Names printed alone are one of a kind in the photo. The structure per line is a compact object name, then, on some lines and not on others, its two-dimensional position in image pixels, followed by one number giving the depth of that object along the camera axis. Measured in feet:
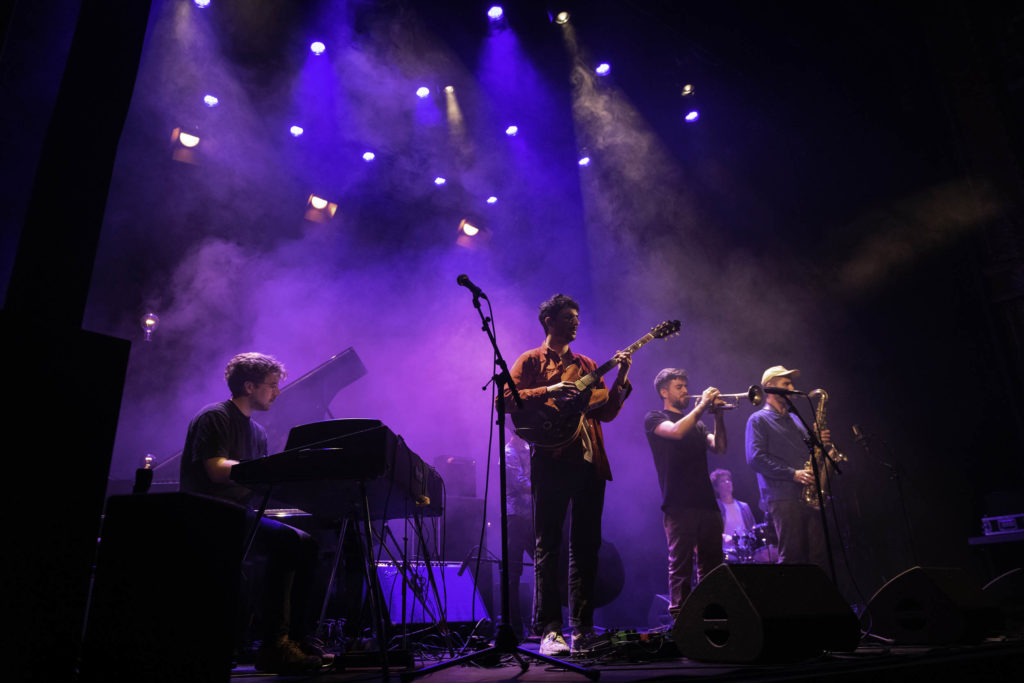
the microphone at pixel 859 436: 18.93
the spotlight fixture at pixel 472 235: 29.76
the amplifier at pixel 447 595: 15.19
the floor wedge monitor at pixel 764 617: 7.70
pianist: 9.16
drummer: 22.30
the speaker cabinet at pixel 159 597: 4.88
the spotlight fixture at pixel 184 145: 24.48
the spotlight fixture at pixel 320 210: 28.71
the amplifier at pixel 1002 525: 16.34
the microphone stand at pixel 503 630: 7.71
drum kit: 20.30
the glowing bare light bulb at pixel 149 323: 26.30
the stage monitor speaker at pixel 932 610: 9.50
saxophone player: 16.19
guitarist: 10.60
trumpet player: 14.96
